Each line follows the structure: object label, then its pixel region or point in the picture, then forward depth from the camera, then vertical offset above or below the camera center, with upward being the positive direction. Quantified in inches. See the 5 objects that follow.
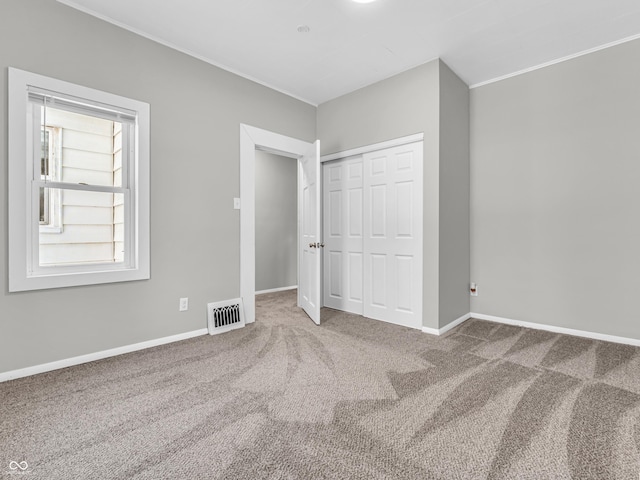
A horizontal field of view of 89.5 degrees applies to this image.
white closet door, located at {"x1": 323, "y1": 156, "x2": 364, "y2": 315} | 156.1 +3.3
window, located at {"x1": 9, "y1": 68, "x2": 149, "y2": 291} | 87.6 +17.1
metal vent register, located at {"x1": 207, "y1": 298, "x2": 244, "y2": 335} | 125.8 -30.0
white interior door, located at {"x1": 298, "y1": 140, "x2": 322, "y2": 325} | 140.8 +4.0
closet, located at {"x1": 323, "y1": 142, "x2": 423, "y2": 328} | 134.9 +3.1
